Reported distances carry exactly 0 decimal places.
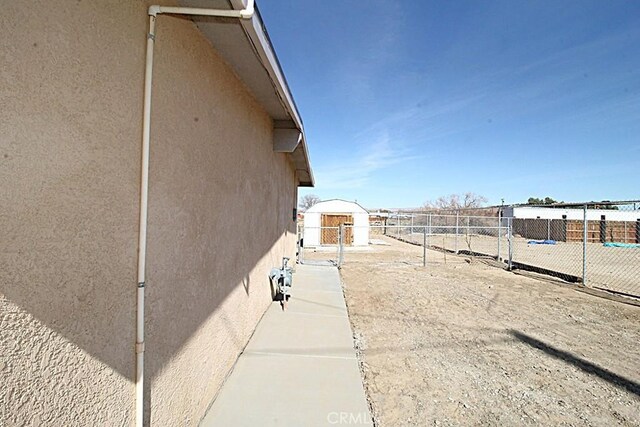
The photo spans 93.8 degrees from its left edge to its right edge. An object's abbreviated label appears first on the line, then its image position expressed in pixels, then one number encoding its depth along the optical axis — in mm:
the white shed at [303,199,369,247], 19062
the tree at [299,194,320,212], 65562
